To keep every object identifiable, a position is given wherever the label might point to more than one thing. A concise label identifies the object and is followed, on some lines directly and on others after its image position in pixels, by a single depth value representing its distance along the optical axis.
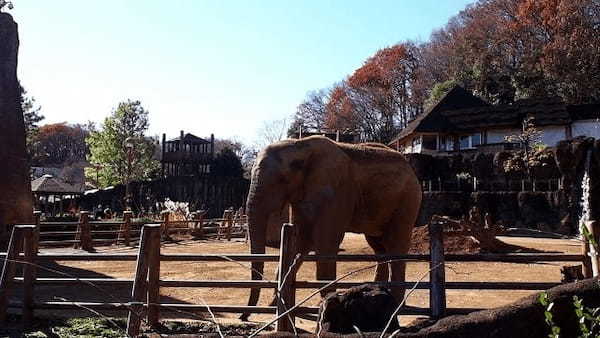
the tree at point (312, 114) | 52.72
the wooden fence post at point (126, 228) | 18.42
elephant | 7.54
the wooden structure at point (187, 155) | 42.28
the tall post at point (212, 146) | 41.94
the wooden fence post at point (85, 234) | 16.45
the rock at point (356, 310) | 3.90
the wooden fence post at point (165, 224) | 19.48
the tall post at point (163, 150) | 41.90
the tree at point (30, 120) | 40.06
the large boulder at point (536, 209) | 25.65
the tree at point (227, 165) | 41.16
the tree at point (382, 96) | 50.38
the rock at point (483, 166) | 29.44
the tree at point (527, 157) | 27.59
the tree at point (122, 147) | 44.28
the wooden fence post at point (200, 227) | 21.02
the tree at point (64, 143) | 70.44
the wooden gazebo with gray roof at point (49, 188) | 30.75
